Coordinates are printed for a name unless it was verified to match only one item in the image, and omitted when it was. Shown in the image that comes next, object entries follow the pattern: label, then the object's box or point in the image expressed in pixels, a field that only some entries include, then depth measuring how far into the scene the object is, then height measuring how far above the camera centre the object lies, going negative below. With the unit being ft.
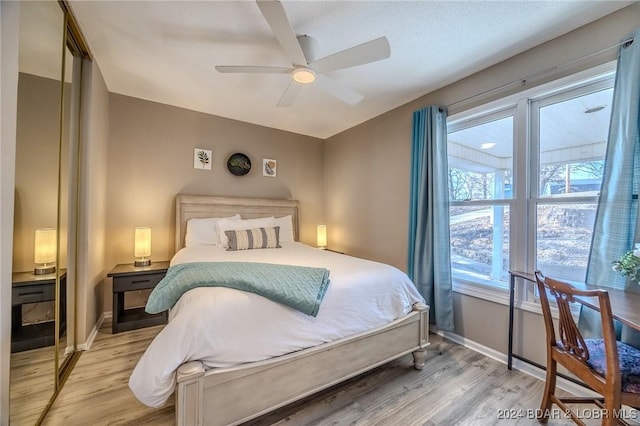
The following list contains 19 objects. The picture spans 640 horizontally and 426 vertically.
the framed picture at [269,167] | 13.10 +2.44
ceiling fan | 5.01 +3.68
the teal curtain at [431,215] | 8.43 +0.02
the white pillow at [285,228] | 12.04 -0.64
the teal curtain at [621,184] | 5.12 +0.69
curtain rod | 5.37 +3.69
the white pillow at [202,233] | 10.29 -0.78
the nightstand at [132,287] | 8.49 -2.51
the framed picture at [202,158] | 11.35 +2.48
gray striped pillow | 9.85 -0.96
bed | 4.10 -2.66
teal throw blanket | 4.99 -1.41
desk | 3.81 -1.48
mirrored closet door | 4.18 +0.03
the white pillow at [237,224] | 10.26 -0.43
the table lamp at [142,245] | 9.48 -1.17
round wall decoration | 12.10 +2.38
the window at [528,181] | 6.19 +1.00
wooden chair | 3.78 -2.37
